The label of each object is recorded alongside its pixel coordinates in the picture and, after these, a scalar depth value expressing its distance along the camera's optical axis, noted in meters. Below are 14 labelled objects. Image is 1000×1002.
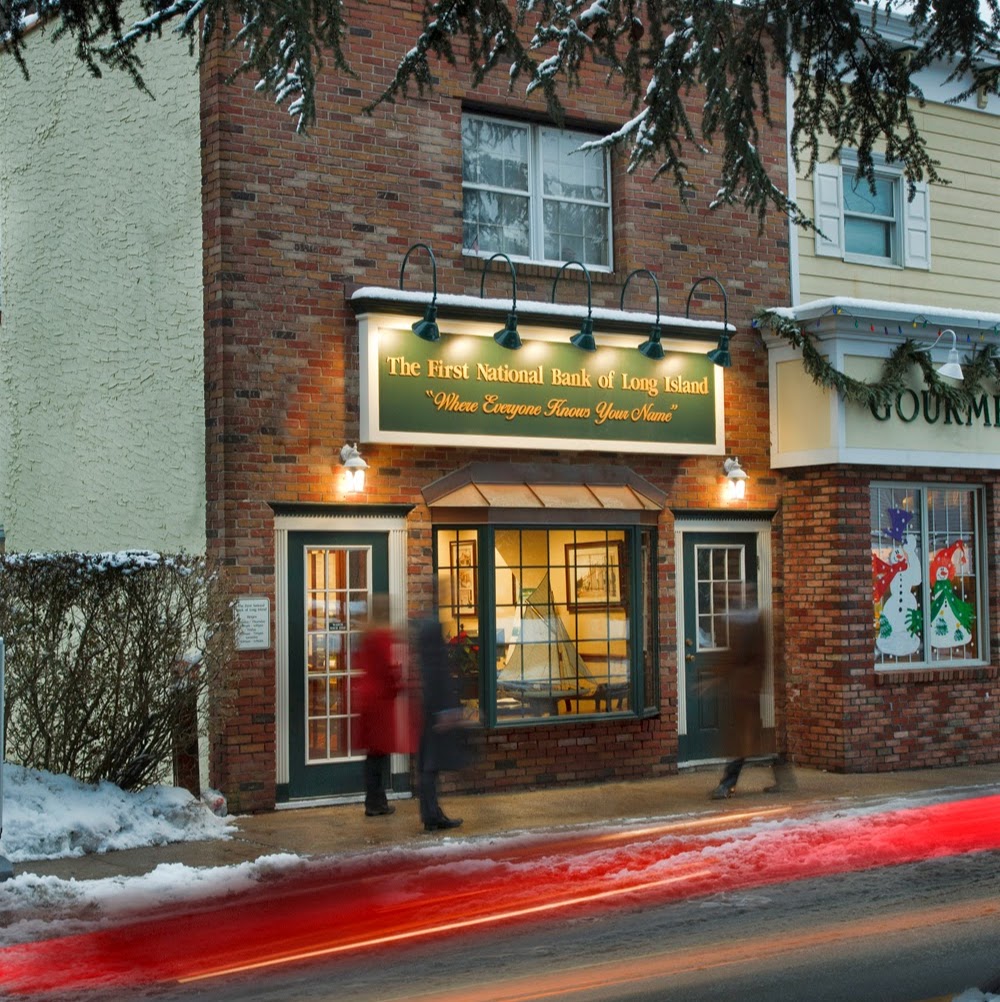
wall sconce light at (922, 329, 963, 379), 14.56
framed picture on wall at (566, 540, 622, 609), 13.84
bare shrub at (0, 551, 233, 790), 10.63
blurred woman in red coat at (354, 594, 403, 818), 11.37
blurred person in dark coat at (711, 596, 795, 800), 12.75
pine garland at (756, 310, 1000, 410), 14.34
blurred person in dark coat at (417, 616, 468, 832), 11.03
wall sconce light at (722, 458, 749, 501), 14.66
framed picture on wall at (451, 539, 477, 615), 13.30
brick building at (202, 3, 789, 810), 12.36
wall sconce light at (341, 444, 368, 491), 12.48
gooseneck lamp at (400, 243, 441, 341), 12.70
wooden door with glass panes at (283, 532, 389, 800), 12.50
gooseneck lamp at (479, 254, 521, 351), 13.09
